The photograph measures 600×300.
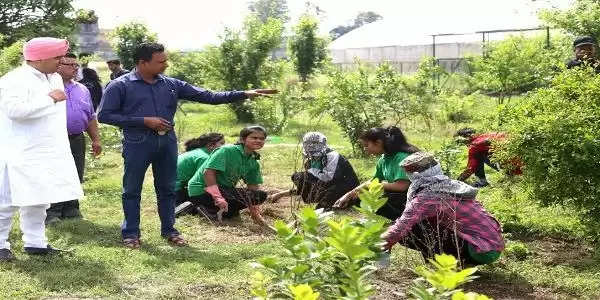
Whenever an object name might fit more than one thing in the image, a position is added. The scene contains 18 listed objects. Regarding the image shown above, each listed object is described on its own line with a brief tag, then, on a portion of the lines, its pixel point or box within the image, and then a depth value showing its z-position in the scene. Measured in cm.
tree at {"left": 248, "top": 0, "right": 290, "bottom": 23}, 7891
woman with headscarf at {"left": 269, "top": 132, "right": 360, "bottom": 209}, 628
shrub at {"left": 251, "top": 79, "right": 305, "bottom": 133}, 1273
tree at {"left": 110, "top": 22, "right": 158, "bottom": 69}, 1881
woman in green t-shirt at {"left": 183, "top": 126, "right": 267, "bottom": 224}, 571
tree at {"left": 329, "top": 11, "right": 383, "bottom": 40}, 8956
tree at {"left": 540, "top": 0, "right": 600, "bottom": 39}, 849
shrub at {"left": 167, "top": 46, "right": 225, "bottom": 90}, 1570
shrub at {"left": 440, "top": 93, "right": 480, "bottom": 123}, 1320
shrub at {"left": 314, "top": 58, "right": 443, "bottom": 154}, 972
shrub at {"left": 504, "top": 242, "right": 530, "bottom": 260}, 466
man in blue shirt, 479
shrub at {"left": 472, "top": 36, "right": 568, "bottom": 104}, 1376
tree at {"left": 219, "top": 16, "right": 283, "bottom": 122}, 1534
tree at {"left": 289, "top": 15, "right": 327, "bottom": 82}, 2467
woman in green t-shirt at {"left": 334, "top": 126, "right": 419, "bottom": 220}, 511
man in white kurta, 441
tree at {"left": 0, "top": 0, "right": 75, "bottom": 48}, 1227
